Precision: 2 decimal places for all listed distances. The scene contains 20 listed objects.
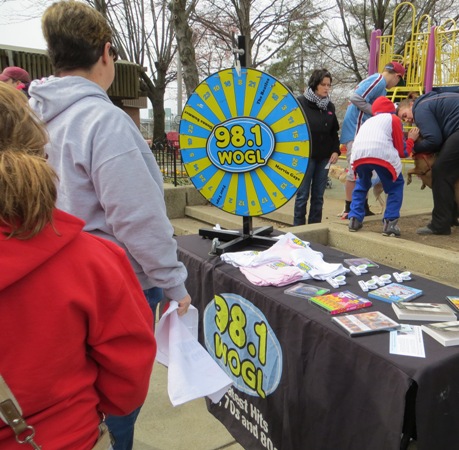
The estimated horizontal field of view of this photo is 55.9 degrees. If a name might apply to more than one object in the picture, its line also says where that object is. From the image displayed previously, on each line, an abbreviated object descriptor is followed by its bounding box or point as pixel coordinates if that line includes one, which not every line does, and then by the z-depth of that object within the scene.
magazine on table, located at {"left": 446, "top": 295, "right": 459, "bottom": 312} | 1.75
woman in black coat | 4.77
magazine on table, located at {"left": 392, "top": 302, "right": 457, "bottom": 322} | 1.65
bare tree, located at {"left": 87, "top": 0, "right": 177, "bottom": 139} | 16.70
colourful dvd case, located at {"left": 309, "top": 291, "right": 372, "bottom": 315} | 1.75
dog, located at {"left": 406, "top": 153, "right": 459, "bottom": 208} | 4.07
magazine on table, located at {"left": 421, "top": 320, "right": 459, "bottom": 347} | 1.47
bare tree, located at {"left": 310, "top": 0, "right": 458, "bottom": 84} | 17.11
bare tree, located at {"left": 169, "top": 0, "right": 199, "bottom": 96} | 8.06
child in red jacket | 3.76
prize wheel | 2.43
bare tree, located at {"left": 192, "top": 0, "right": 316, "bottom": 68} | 13.62
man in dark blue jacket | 3.85
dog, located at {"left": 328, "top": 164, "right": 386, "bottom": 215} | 5.25
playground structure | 8.38
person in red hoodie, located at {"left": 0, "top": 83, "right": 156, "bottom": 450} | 0.82
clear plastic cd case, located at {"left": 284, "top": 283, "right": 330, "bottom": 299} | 1.93
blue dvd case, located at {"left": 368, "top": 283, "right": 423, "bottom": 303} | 1.84
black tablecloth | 1.37
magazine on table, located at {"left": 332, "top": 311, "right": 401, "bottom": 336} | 1.56
